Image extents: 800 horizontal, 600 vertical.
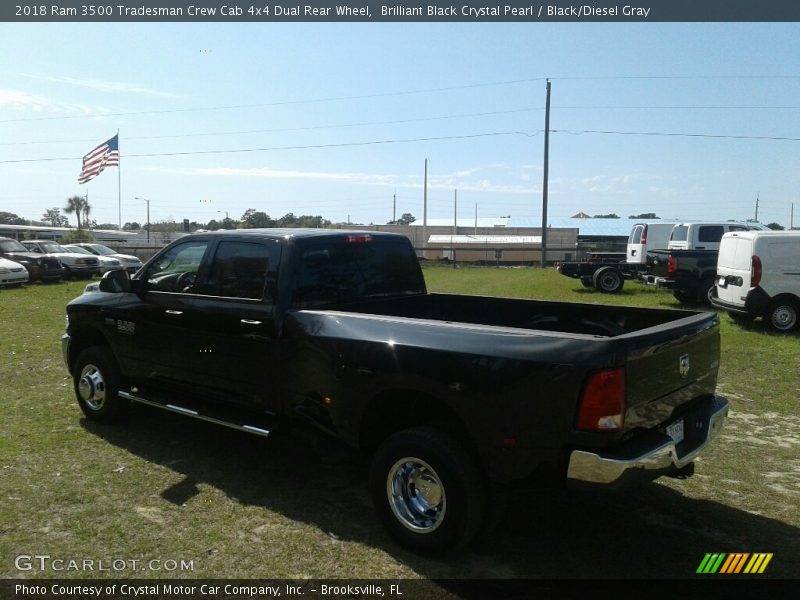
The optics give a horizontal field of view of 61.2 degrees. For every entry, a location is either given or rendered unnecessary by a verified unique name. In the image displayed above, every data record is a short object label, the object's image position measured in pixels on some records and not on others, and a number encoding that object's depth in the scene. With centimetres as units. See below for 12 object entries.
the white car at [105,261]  2714
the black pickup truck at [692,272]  1596
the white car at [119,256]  2824
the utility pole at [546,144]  3660
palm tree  11353
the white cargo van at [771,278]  1206
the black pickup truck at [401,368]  343
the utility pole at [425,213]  6352
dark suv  2391
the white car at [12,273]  2155
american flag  3659
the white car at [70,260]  2564
